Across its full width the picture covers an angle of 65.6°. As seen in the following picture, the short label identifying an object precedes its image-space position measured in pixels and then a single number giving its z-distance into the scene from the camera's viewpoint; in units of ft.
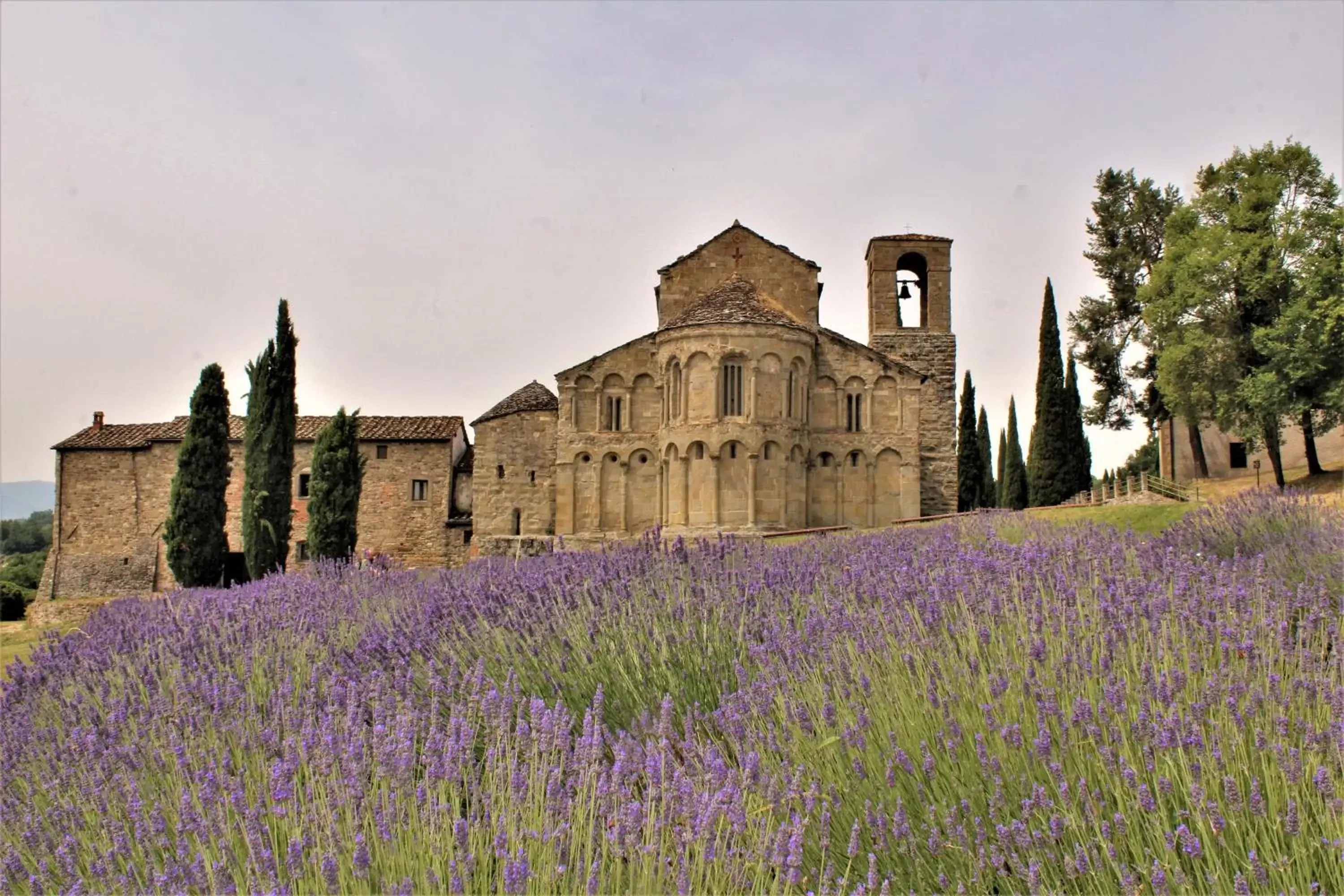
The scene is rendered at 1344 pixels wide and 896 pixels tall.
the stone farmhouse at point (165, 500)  109.09
